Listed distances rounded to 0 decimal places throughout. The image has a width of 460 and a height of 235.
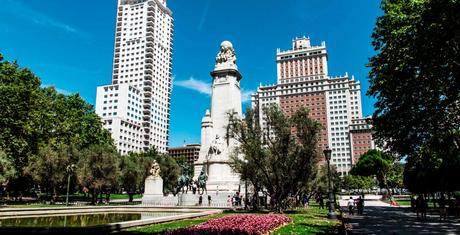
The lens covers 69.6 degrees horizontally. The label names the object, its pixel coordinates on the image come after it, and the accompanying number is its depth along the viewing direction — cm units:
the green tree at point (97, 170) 3859
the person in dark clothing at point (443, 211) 2067
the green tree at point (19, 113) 3559
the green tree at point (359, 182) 8782
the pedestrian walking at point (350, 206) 2688
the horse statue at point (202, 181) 3716
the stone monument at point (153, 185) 3888
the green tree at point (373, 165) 8825
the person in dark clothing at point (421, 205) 2175
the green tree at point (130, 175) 4734
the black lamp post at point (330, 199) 2032
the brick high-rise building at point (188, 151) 15675
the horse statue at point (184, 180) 3856
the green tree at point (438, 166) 2533
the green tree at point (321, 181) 4113
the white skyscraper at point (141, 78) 11069
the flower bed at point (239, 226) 1165
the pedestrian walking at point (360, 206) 2714
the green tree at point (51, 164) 3885
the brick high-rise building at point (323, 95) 13075
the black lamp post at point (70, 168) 3818
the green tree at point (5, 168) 3219
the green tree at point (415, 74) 1659
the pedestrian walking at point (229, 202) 3366
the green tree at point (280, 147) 2428
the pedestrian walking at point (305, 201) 3781
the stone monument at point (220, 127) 4166
